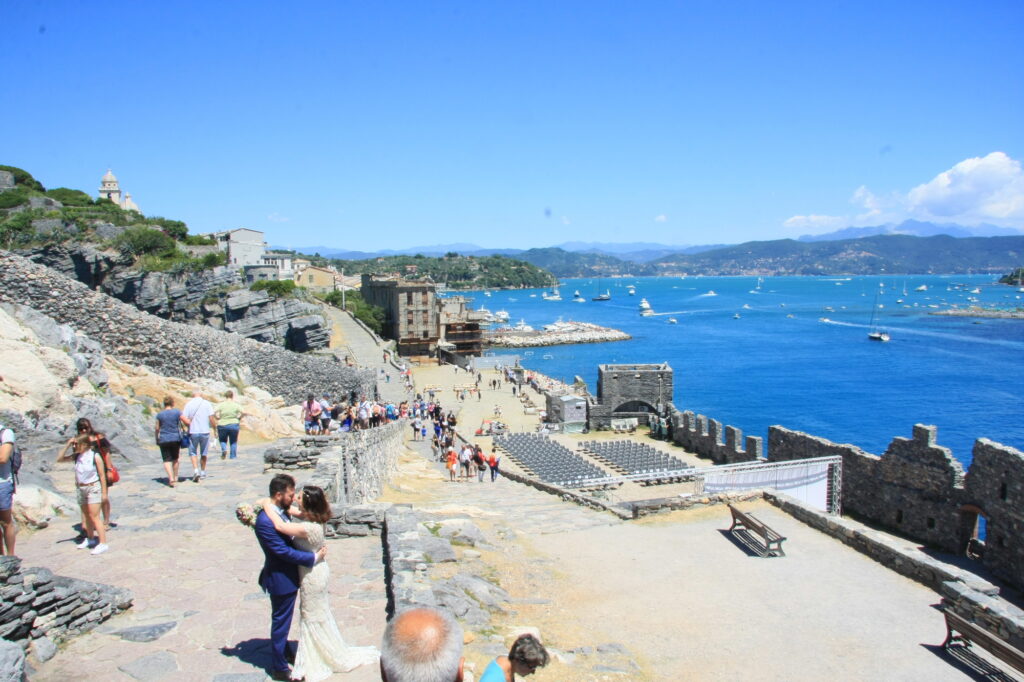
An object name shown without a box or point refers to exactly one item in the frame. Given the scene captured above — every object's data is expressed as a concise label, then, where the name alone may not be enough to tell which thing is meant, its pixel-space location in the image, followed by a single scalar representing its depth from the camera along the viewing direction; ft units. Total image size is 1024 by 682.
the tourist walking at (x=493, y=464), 65.87
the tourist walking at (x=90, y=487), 22.25
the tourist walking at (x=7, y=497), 20.65
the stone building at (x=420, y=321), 236.84
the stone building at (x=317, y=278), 311.47
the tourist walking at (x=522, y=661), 11.08
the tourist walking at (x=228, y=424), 39.81
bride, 15.24
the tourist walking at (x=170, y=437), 31.09
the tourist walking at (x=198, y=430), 33.96
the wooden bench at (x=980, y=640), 22.15
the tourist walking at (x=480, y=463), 66.80
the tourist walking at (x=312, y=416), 54.08
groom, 15.02
